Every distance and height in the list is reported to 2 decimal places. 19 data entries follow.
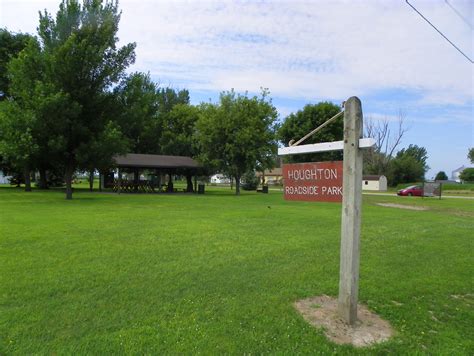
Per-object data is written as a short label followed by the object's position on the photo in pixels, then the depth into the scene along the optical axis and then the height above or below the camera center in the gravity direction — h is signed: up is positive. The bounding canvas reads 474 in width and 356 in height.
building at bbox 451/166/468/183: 109.75 +3.06
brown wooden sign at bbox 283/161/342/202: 4.04 +0.01
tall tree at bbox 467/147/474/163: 74.69 +5.96
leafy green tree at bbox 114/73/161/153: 21.72 +4.67
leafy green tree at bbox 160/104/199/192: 43.25 +6.03
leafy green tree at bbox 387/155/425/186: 62.66 +2.08
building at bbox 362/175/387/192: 57.19 +0.02
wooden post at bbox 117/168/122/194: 29.28 -0.11
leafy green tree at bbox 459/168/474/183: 72.31 +1.82
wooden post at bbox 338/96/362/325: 3.92 -0.27
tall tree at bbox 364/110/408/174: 66.33 +4.35
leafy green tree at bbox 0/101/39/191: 18.09 +2.22
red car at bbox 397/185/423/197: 39.00 -0.83
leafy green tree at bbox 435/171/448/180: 94.19 +2.01
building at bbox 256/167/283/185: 87.98 +1.42
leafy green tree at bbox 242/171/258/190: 47.85 -0.09
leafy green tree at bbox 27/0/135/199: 18.98 +5.85
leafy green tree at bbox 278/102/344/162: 34.00 +5.46
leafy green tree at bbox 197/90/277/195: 31.98 +4.12
